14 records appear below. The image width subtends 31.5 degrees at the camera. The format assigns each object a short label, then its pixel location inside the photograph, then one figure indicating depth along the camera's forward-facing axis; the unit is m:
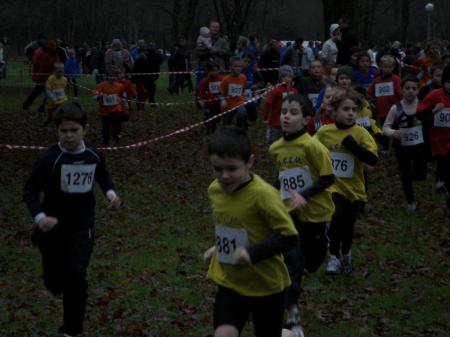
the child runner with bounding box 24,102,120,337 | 5.90
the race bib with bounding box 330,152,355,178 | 7.67
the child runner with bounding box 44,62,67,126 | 18.31
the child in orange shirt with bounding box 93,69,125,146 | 16.89
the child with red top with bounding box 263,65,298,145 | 13.20
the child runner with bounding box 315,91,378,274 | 7.54
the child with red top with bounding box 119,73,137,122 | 17.52
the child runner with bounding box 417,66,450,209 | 10.09
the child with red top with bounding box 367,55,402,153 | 13.52
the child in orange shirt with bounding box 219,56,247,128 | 16.59
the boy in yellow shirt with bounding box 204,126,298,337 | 4.53
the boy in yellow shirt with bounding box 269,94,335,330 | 6.25
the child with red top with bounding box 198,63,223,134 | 17.78
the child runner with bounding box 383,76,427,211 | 10.82
